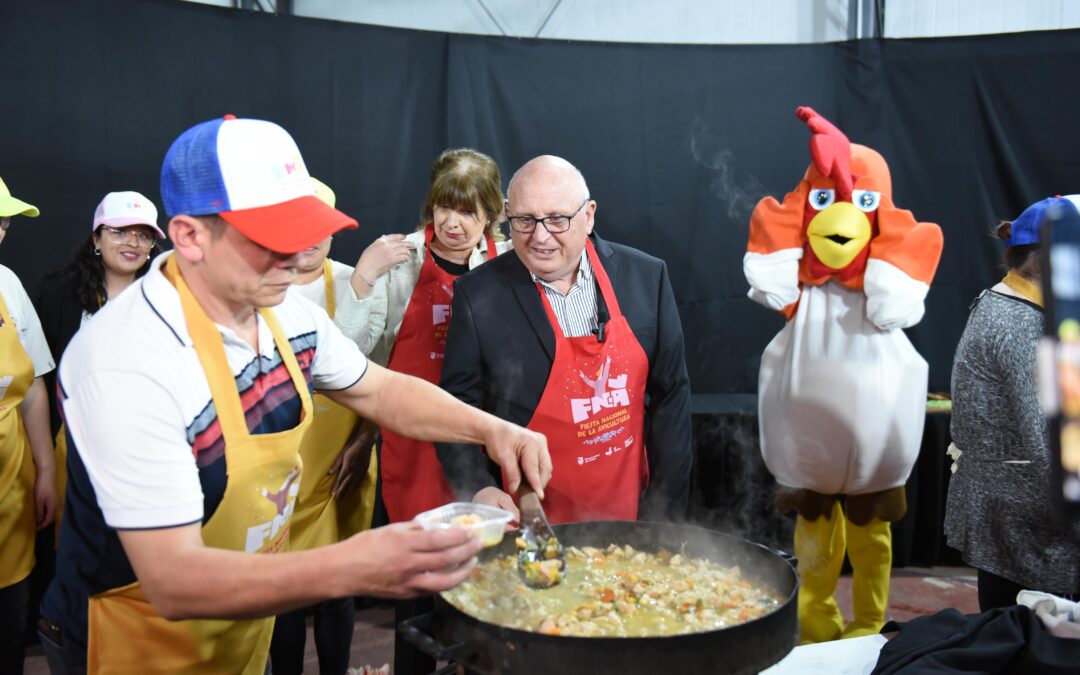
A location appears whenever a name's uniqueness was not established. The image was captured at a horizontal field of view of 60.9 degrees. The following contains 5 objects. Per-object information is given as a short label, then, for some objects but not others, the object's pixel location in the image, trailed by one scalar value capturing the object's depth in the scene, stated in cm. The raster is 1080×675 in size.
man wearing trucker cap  148
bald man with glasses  273
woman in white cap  373
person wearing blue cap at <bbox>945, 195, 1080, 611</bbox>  264
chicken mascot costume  331
